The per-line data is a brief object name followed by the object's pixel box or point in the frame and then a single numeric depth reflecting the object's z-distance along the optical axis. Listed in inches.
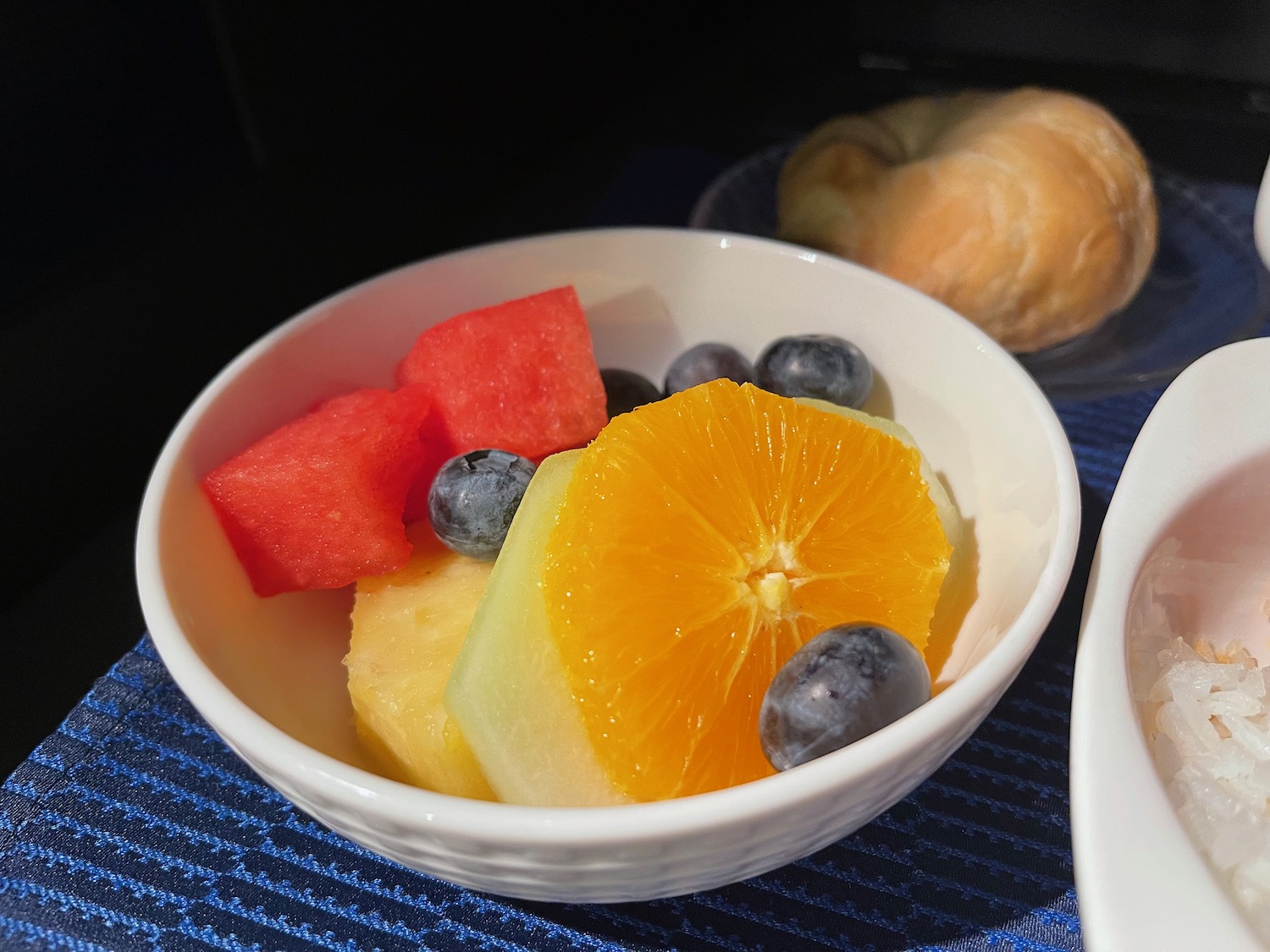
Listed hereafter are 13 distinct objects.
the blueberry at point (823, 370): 6.4
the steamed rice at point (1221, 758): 4.6
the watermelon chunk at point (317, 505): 5.6
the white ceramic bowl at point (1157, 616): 3.9
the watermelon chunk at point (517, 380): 6.1
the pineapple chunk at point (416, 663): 4.8
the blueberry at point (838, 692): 4.4
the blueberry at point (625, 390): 6.5
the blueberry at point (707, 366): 6.7
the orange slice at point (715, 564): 4.5
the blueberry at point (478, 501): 5.4
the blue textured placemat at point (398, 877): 4.8
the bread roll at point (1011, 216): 7.9
